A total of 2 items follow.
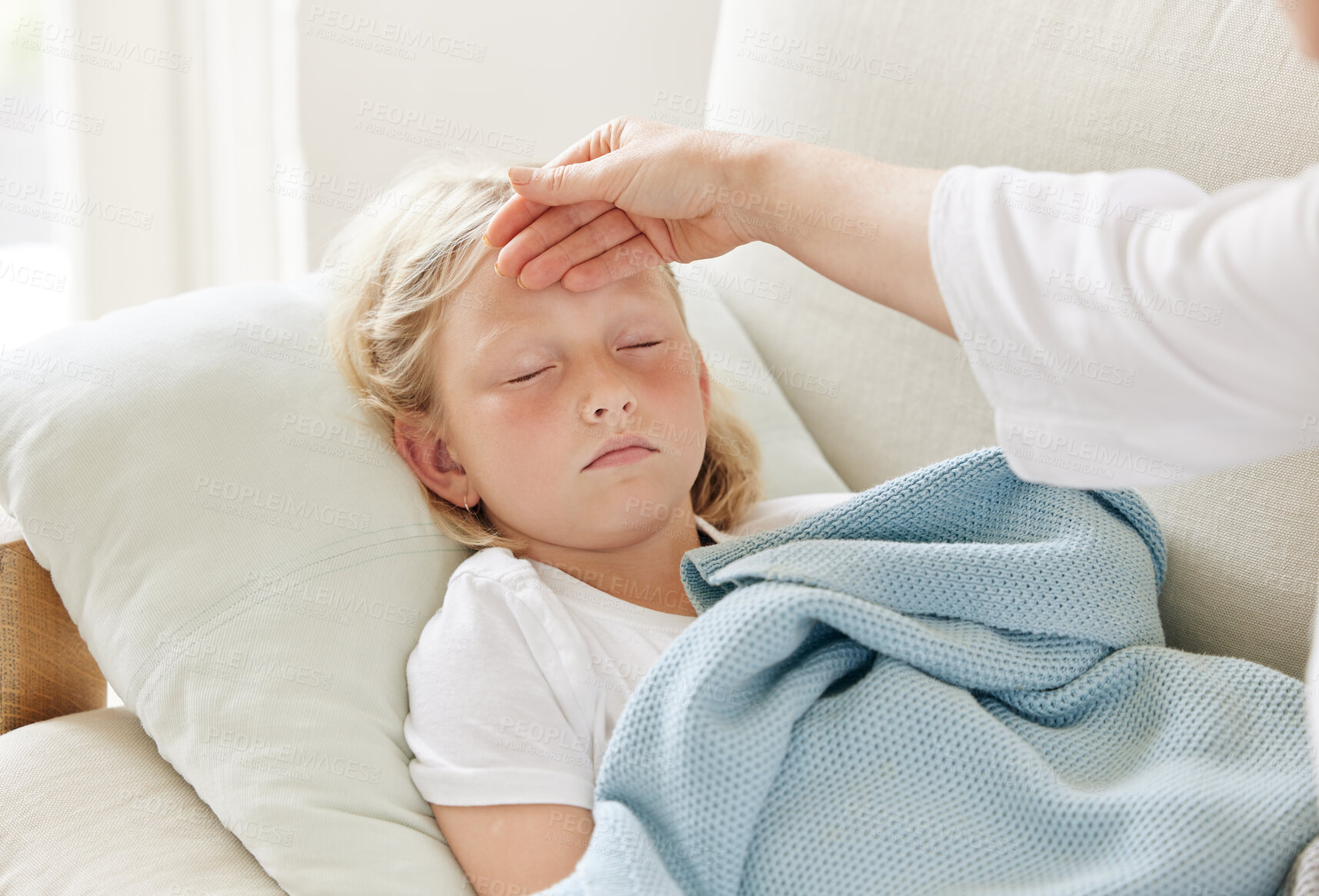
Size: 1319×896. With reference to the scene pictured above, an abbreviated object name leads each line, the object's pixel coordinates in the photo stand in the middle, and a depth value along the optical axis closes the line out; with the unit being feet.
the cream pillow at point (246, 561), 3.09
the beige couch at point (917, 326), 3.18
